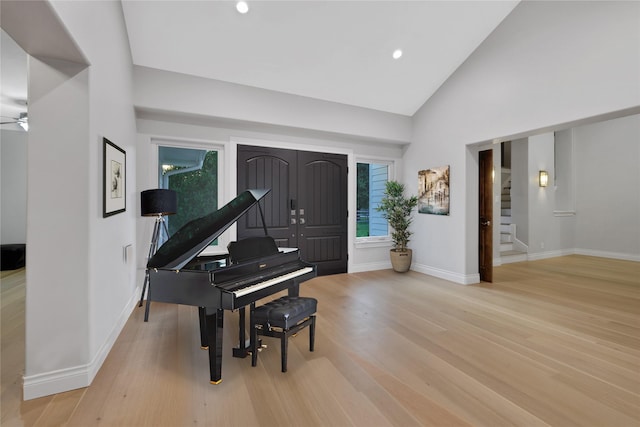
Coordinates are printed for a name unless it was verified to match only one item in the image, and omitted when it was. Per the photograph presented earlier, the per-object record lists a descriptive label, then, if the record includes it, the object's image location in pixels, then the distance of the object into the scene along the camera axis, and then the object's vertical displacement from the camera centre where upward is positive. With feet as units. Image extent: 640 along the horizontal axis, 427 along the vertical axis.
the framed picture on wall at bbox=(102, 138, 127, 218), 8.39 +1.11
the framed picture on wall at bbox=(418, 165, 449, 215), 17.40 +1.45
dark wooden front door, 16.07 +0.82
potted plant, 18.89 -0.22
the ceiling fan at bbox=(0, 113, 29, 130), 15.75 +5.27
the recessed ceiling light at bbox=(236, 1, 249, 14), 11.12 +7.80
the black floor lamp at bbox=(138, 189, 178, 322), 11.65 +0.46
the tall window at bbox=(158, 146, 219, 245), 14.60 +1.80
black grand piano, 6.81 -1.56
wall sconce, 23.94 +2.87
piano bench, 7.50 -2.74
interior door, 16.76 -0.08
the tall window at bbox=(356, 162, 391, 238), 19.77 +1.18
